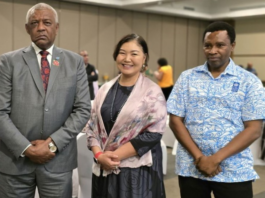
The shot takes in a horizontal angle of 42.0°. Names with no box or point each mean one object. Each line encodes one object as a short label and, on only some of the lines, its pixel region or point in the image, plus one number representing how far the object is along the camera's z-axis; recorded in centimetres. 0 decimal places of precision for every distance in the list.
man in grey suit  178
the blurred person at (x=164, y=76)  864
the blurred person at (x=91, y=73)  662
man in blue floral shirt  175
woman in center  185
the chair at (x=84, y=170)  300
